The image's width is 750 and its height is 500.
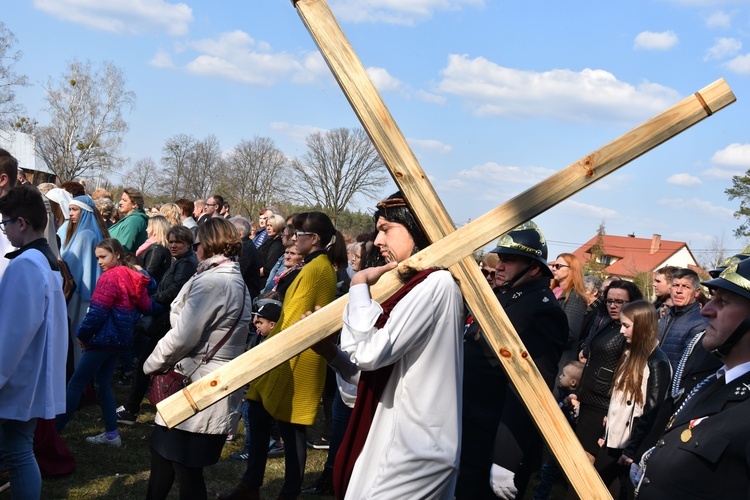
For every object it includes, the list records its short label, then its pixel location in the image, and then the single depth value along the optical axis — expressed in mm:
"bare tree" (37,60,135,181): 49906
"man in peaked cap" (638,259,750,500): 2615
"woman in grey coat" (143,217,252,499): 4434
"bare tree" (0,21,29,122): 41969
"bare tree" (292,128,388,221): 55750
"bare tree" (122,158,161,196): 62406
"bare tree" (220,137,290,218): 58719
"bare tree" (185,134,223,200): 60094
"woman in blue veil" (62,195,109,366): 7941
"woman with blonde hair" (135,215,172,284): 9203
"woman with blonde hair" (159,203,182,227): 11039
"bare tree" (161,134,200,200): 59312
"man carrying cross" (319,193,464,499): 2711
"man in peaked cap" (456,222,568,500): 3854
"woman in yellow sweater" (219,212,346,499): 5648
